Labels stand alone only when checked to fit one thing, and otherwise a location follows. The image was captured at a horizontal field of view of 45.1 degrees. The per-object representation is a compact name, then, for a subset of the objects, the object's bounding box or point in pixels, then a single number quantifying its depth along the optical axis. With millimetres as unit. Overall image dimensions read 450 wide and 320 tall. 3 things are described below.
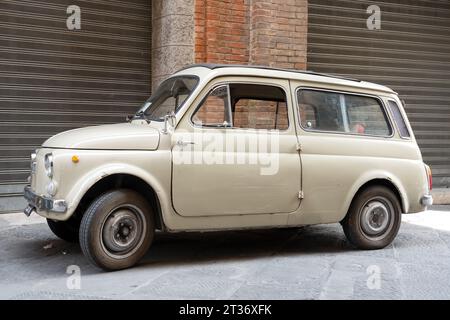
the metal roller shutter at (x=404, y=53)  10086
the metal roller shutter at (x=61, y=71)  8070
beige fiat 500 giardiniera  4863
